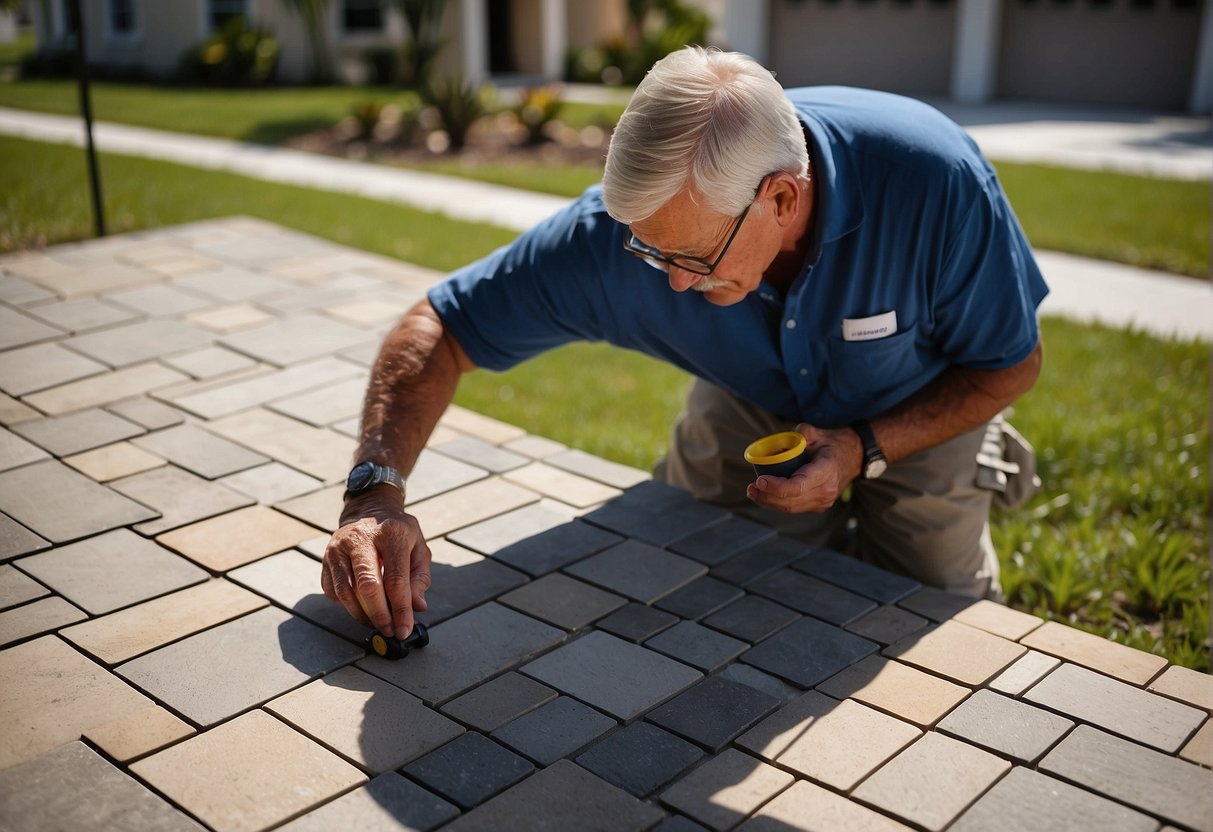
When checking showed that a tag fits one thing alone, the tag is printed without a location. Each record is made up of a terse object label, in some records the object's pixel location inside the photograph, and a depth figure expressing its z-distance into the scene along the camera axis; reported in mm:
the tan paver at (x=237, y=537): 2785
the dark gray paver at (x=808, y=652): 2373
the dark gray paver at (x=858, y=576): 2725
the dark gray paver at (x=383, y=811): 1887
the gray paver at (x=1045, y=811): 1903
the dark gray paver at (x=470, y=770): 1979
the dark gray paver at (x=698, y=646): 2404
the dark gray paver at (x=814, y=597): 2617
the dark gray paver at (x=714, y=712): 2162
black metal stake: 5812
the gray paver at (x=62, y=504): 2889
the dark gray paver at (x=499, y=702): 2188
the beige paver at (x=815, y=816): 1908
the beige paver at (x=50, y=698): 2086
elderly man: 2273
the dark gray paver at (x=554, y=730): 2098
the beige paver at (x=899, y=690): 2240
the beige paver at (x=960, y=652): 2383
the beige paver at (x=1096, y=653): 2391
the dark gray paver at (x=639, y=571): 2703
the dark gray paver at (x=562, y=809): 1896
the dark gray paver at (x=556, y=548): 2817
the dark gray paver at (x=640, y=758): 2025
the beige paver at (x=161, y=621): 2396
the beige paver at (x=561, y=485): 3193
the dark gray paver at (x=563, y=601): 2566
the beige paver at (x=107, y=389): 3680
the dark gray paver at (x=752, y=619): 2521
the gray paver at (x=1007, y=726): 2123
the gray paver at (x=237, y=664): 2219
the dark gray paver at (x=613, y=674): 2258
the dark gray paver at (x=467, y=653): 2295
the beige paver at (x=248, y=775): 1909
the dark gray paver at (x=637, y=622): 2506
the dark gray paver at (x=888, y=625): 2525
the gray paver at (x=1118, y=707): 2166
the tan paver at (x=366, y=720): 2078
